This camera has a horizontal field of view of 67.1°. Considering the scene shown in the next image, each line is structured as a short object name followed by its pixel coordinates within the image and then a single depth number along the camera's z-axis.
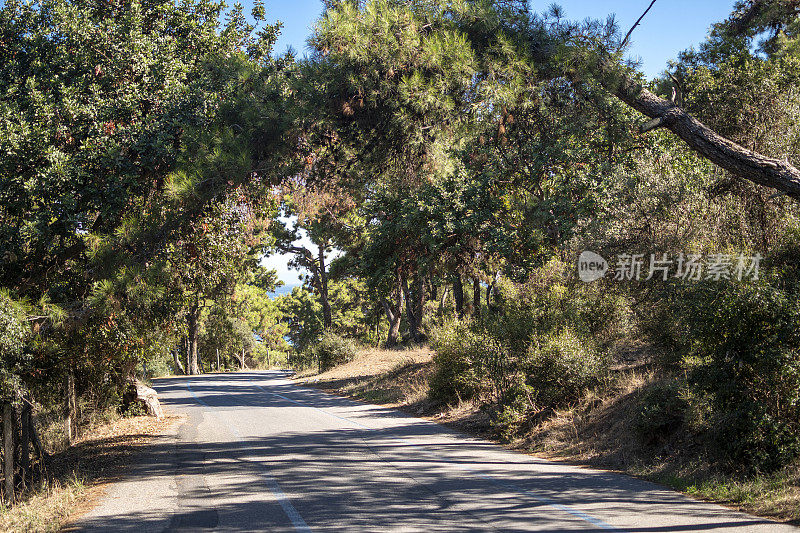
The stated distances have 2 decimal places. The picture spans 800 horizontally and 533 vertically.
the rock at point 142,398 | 18.53
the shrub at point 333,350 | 33.22
